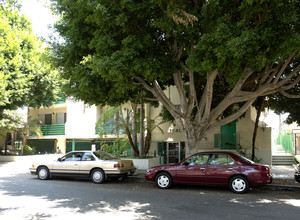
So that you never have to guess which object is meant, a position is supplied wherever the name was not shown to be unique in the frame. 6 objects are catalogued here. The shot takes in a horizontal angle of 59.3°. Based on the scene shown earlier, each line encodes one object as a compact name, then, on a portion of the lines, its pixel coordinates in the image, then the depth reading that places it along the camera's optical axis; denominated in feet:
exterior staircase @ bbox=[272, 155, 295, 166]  58.49
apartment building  55.36
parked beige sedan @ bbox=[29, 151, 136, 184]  36.50
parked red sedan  28.63
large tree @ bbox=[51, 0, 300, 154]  26.03
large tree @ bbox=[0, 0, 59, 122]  62.27
